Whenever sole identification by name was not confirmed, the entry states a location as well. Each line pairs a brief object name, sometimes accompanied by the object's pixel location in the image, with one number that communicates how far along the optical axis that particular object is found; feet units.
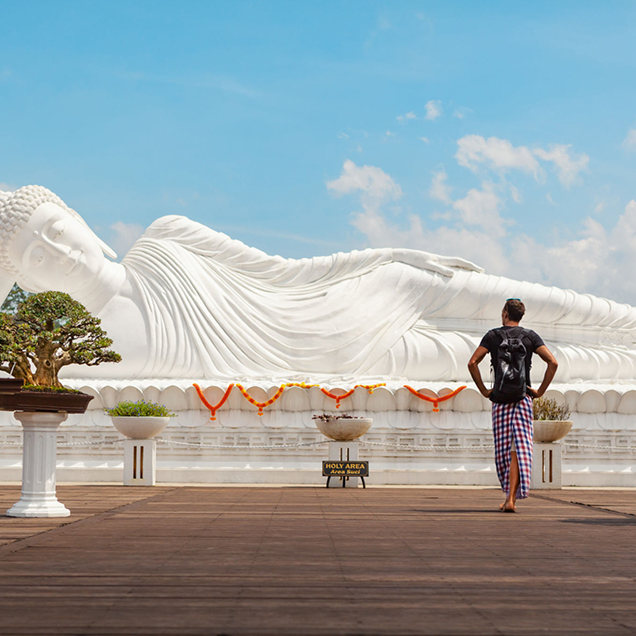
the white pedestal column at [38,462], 19.40
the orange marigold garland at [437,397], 38.21
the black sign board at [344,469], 29.99
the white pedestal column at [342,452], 32.07
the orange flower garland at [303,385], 37.78
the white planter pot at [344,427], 31.68
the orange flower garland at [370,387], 37.93
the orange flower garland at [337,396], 37.87
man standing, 20.31
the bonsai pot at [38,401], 19.56
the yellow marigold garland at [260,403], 37.50
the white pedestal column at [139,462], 32.39
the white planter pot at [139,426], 32.55
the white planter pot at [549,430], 32.17
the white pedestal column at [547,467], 32.07
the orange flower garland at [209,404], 37.50
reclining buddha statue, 41.27
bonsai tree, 21.17
